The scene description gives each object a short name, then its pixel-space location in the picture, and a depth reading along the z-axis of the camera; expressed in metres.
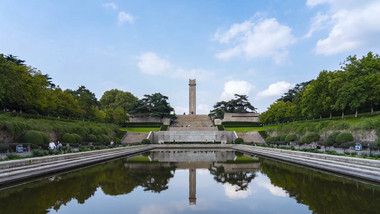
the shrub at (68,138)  23.27
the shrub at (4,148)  15.45
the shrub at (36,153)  12.48
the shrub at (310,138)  25.11
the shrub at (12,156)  11.04
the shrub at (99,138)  28.45
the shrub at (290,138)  28.33
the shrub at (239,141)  34.10
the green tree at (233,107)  62.34
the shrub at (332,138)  21.30
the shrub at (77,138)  24.14
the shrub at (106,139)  29.29
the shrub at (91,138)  27.52
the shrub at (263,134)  38.16
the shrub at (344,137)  20.25
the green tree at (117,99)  66.88
